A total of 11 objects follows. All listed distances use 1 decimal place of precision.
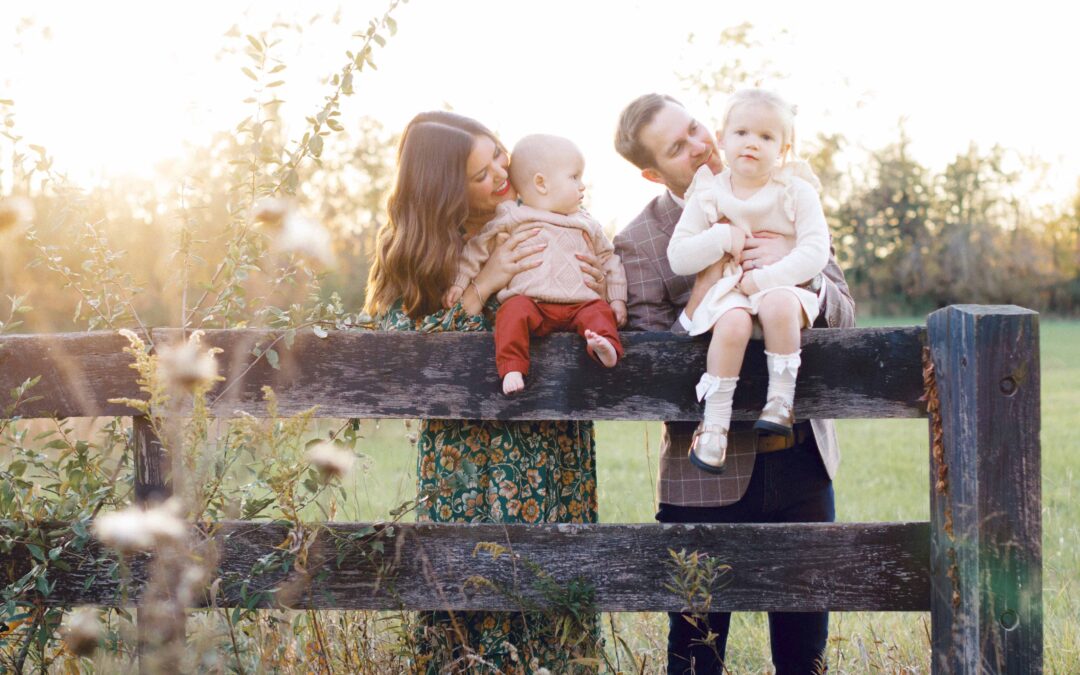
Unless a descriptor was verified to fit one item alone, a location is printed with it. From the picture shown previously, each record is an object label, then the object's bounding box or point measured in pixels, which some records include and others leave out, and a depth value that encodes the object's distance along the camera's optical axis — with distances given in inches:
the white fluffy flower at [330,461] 91.7
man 121.6
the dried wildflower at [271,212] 101.7
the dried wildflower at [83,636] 93.0
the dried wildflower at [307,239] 97.7
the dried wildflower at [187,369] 78.1
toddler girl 104.8
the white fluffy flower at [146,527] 74.7
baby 107.3
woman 121.3
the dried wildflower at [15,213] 99.5
